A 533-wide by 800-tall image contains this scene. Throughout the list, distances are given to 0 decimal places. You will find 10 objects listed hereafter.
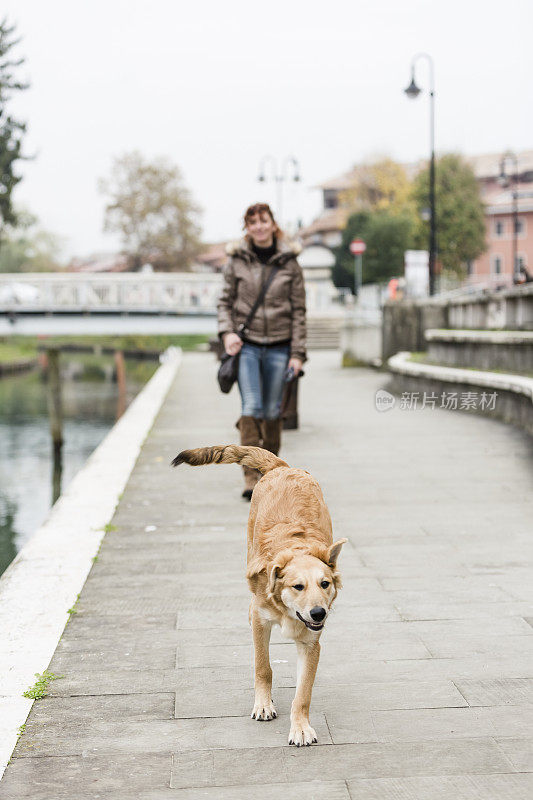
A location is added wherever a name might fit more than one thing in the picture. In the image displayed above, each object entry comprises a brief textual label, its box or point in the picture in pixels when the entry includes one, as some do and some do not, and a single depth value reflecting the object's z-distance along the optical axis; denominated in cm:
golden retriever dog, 327
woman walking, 800
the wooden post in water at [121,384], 2939
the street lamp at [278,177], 4756
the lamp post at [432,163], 2878
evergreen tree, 4441
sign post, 4584
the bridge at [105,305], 3653
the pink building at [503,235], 8681
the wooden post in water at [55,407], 2092
